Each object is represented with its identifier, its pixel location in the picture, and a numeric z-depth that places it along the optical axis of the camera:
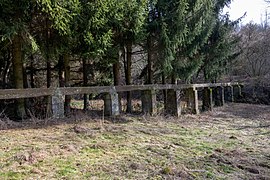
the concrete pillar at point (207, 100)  15.53
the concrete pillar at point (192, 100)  13.16
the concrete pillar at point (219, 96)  18.73
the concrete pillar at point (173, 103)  11.70
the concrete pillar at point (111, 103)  9.29
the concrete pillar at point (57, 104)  7.88
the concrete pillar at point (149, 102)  10.70
